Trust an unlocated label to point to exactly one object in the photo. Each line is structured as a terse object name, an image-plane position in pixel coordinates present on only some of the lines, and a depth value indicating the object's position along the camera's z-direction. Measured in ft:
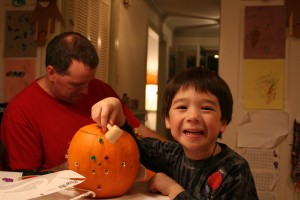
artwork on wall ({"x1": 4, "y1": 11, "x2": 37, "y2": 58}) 6.97
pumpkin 2.24
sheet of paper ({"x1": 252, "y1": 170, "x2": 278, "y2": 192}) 8.03
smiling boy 2.47
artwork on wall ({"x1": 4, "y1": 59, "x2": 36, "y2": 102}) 6.96
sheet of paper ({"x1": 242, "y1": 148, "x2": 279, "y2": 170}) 8.07
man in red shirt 4.15
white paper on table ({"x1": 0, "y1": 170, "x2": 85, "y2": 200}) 1.88
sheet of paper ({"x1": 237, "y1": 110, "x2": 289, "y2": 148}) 8.02
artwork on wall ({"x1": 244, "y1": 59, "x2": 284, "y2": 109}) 8.03
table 2.09
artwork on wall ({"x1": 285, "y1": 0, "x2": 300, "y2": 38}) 7.89
